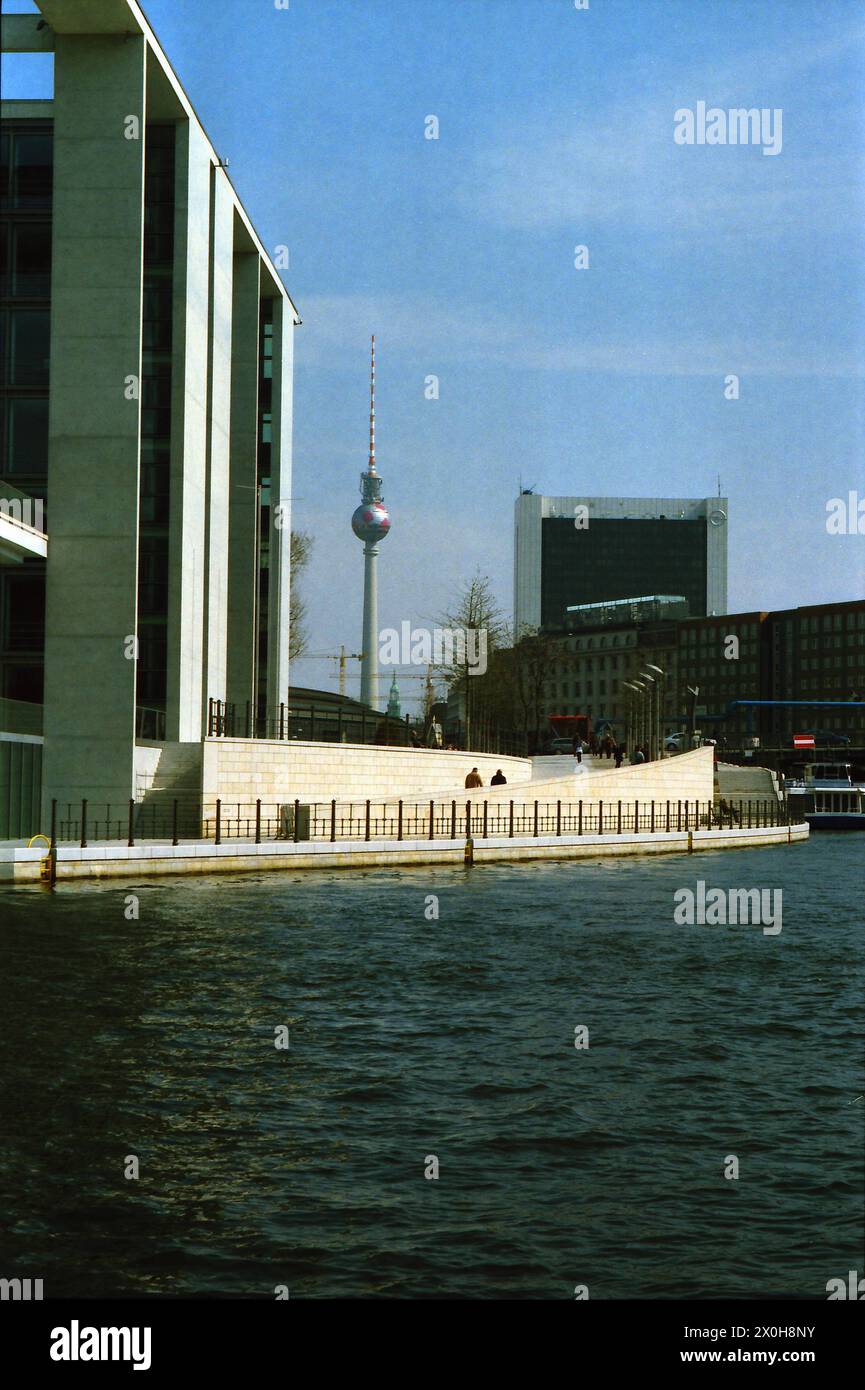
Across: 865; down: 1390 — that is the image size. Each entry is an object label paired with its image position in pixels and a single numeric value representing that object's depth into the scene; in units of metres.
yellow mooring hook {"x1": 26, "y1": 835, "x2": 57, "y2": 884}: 32.66
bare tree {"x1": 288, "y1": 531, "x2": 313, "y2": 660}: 82.81
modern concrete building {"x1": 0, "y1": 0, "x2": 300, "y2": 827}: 42.62
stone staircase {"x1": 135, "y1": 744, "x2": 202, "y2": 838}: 43.03
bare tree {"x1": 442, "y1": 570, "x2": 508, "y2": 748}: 79.75
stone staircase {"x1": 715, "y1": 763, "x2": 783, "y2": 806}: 87.06
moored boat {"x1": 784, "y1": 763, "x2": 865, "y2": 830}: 93.25
